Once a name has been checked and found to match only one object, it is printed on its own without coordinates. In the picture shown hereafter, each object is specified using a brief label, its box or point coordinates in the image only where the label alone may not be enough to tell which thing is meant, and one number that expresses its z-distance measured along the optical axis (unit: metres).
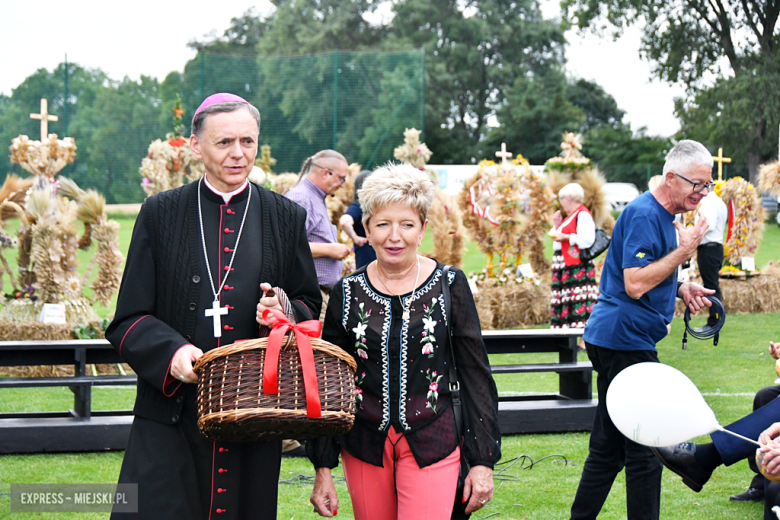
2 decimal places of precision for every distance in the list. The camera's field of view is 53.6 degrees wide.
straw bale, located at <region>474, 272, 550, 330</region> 10.80
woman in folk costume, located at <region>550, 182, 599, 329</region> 8.37
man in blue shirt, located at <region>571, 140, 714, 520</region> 3.34
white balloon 2.60
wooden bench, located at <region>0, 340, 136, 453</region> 5.11
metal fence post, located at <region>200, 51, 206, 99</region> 20.58
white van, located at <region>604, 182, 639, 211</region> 30.22
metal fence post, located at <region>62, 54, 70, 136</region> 19.70
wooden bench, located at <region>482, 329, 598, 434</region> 5.70
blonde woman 2.49
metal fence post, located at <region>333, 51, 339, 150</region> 21.38
